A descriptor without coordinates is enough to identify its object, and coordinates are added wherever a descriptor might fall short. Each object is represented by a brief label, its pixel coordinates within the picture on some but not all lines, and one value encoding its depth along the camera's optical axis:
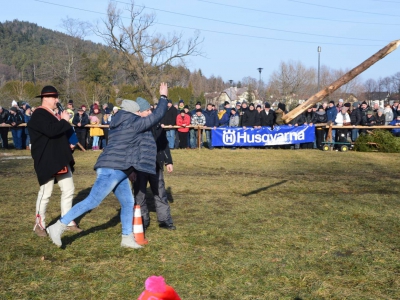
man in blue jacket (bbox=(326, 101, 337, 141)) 21.83
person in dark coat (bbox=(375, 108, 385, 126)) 21.89
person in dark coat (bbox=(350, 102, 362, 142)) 21.97
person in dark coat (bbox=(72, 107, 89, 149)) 21.27
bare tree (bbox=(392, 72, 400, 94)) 105.50
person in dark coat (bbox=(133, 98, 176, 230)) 7.50
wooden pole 7.70
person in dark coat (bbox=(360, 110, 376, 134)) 21.86
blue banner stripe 21.75
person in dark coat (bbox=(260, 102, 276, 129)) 22.06
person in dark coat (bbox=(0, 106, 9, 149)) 21.98
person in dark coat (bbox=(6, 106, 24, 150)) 21.59
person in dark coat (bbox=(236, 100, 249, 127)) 22.23
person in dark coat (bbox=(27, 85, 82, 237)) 6.64
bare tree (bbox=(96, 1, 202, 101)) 48.00
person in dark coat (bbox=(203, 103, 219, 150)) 22.44
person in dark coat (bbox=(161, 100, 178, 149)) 21.73
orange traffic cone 6.70
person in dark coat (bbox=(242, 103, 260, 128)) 22.00
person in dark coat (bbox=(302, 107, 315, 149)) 22.09
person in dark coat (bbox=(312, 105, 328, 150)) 21.72
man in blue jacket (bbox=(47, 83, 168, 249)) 6.29
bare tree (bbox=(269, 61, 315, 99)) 63.50
